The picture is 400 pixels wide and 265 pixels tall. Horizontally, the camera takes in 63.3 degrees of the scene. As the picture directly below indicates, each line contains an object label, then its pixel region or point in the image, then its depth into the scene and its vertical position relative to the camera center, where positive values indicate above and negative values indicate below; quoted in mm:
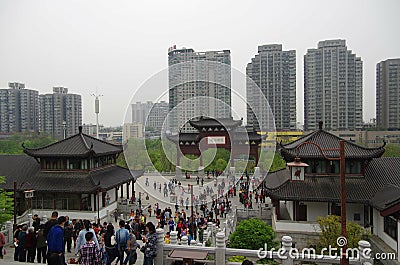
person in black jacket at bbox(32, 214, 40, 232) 11398 -3294
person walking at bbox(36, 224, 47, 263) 9094 -3138
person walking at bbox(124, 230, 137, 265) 8867 -3207
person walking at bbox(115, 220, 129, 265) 8914 -2936
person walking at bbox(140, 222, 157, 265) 8781 -3030
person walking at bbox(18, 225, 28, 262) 9477 -3364
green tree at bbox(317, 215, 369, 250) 13242 -4293
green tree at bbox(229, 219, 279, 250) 13211 -4320
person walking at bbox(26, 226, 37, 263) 9281 -3173
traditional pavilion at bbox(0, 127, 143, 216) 20688 -2997
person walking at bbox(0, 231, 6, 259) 10255 -3479
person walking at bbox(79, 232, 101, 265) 7504 -2777
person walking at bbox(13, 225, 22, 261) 9648 -3489
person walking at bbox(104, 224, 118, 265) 9266 -3276
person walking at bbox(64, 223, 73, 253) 10883 -3420
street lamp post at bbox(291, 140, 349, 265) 7384 -1734
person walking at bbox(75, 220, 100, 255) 8172 -2712
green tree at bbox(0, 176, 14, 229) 15107 -3798
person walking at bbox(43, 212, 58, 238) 8609 -2450
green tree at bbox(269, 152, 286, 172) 34631 -3557
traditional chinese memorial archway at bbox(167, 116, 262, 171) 35875 -797
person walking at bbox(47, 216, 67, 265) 7707 -2598
